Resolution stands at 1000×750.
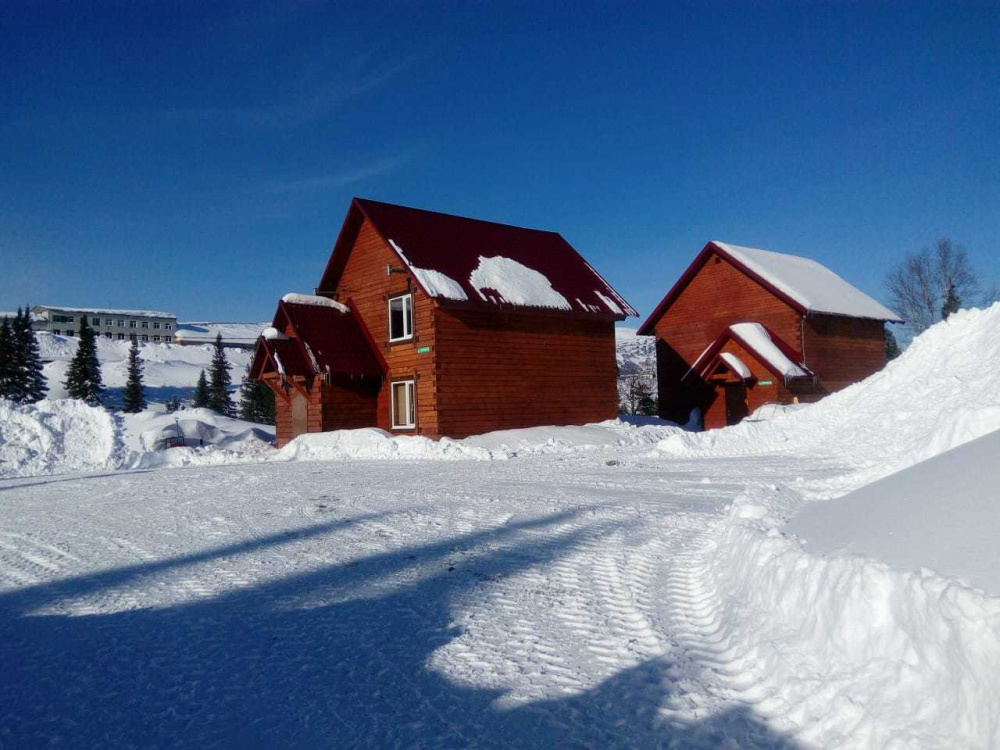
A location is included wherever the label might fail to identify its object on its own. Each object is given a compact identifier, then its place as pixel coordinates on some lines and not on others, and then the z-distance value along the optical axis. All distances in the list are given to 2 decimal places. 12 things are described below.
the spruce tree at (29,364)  58.38
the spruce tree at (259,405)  60.31
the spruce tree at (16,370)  57.03
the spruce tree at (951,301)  49.56
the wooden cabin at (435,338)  22.59
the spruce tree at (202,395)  71.31
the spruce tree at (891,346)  56.35
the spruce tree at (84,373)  60.99
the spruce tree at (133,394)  65.07
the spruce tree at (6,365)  56.84
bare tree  50.22
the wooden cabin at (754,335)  27.66
